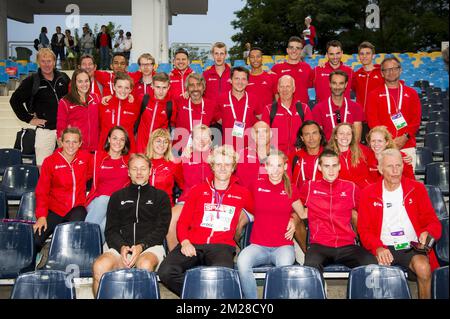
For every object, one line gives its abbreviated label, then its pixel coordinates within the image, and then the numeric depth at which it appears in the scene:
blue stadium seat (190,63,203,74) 13.57
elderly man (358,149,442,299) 4.62
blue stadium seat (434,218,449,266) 4.68
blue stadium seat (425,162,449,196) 6.49
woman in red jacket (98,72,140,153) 6.20
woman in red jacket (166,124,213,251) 5.39
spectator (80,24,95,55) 15.42
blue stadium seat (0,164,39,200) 6.50
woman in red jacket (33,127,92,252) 5.27
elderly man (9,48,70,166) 6.48
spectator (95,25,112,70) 14.67
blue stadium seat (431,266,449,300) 3.68
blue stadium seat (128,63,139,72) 13.62
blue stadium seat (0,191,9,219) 5.59
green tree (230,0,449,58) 28.73
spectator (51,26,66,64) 15.58
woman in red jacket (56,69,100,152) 6.14
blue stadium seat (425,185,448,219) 5.47
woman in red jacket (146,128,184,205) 5.39
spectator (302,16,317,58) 15.54
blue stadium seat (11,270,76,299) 3.76
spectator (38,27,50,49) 16.19
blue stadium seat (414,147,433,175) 7.32
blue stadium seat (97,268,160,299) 3.80
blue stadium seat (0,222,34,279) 4.89
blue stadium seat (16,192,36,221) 5.56
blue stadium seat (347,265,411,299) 3.83
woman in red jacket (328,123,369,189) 5.39
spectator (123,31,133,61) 15.10
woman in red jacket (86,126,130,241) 5.32
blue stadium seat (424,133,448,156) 8.20
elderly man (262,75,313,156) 6.14
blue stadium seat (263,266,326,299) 3.86
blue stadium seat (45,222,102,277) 4.86
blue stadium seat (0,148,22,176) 7.38
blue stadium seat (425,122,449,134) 8.95
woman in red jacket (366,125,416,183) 5.33
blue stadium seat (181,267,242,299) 3.87
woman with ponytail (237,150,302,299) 4.70
